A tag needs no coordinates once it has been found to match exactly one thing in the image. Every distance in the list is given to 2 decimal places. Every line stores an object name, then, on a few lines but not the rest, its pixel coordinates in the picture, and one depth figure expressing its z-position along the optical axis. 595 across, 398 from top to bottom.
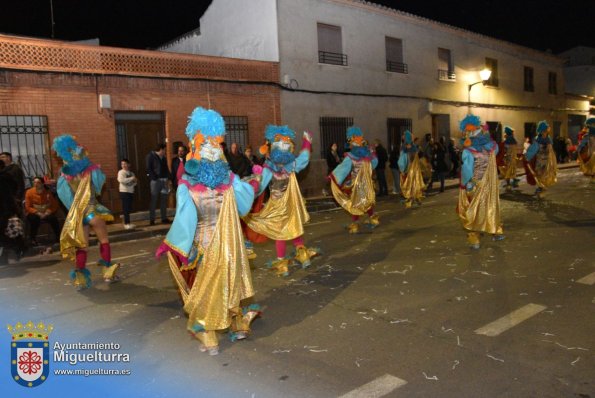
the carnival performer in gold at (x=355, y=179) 9.65
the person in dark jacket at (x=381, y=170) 16.11
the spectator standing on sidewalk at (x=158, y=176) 11.74
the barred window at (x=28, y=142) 11.15
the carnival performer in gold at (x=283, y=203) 6.88
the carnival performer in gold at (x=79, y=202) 6.57
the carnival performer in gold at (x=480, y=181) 7.88
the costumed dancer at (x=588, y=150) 14.14
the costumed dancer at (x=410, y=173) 13.77
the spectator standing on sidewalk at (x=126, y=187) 11.40
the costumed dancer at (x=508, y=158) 15.72
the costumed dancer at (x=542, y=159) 13.60
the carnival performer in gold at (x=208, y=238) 4.32
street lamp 23.72
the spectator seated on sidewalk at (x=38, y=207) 9.87
